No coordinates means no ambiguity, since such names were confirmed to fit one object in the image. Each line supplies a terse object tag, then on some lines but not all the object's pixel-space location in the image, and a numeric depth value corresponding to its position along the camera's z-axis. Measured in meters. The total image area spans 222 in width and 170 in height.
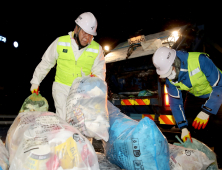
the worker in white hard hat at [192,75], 2.20
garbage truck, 2.94
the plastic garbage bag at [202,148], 1.80
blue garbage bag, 1.24
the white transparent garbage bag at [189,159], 1.58
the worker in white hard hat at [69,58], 2.24
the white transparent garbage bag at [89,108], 1.49
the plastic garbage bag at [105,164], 1.53
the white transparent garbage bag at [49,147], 1.03
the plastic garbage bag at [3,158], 1.17
